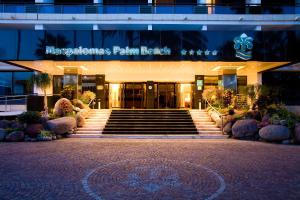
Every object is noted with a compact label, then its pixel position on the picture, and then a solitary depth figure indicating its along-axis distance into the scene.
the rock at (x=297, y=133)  10.17
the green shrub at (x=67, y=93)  15.16
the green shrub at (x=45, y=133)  10.63
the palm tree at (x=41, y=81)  13.15
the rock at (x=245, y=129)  11.06
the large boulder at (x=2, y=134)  10.33
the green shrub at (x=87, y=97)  16.33
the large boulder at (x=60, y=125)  11.05
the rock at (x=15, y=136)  10.32
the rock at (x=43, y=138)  10.47
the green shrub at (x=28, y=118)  10.96
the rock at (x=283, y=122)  10.84
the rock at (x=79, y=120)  12.67
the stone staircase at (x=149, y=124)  11.94
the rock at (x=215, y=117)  13.20
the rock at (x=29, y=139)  10.42
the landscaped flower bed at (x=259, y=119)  10.41
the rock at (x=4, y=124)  11.09
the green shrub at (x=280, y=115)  10.96
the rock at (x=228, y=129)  11.78
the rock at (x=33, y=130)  10.61
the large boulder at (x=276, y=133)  10.29
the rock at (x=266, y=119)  11.44
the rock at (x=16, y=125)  10.77
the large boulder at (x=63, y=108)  12.79
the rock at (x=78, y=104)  14.86
